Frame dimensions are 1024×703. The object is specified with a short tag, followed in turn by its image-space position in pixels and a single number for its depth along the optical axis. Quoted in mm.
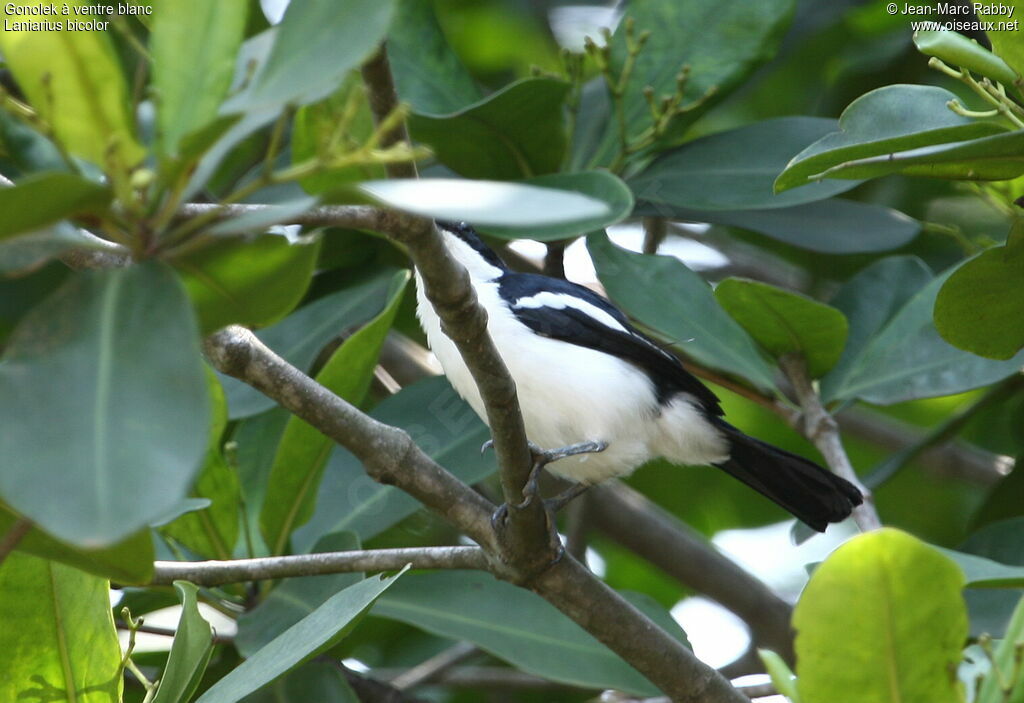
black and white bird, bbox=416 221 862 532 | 7988
